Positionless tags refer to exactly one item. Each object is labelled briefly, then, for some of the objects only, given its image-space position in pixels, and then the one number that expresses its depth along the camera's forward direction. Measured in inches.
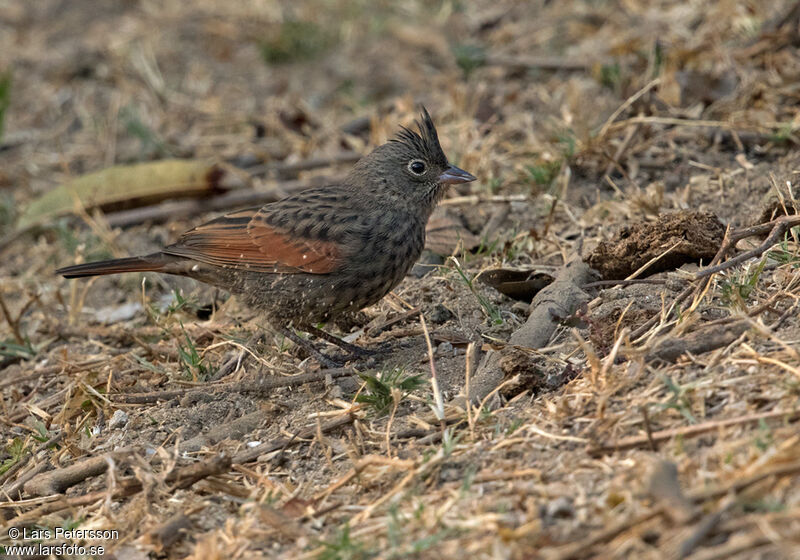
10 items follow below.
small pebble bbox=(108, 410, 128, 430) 367.9
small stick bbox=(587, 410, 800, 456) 251.4
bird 393.1
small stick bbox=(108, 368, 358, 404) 368.2
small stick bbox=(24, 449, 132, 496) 330.6
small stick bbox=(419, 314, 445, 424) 305.6
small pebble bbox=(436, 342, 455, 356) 365.1
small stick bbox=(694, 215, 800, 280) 330.7
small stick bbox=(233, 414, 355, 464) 319.9
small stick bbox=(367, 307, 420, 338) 410.3
